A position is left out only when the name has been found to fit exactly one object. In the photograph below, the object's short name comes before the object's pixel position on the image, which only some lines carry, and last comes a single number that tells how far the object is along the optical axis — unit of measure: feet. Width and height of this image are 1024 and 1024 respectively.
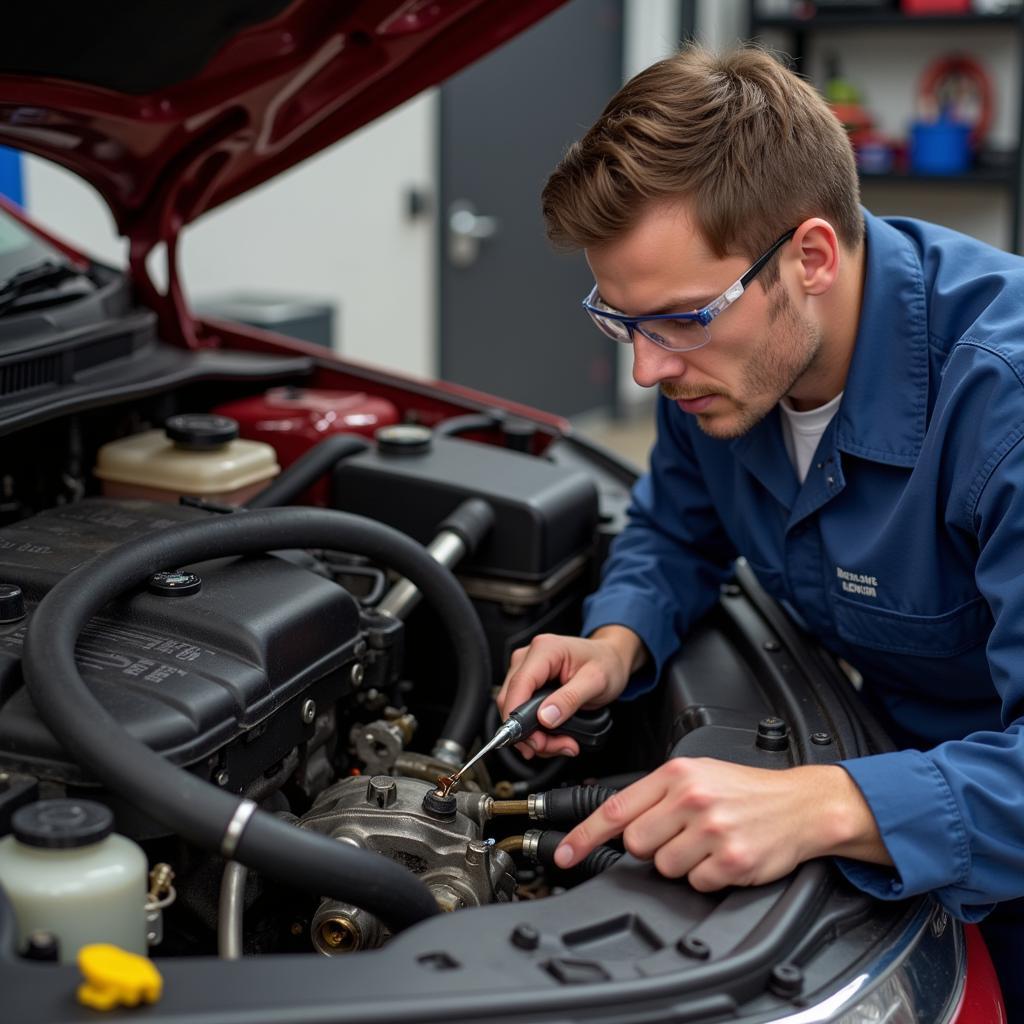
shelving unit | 17.74
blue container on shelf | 18.34
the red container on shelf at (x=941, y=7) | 17.83
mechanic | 3.99
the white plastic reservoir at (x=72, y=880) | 2.70
